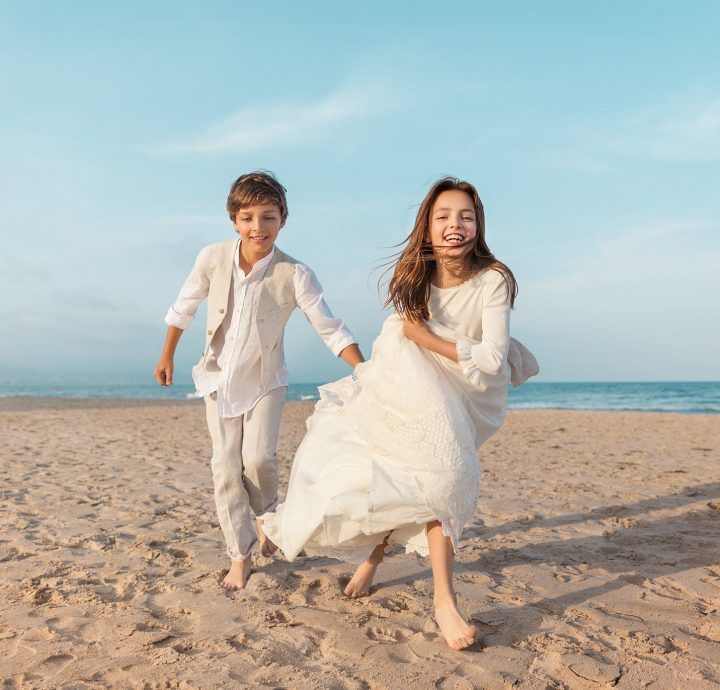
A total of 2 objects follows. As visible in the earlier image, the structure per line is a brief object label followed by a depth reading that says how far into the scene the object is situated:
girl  2.65
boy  3.56
